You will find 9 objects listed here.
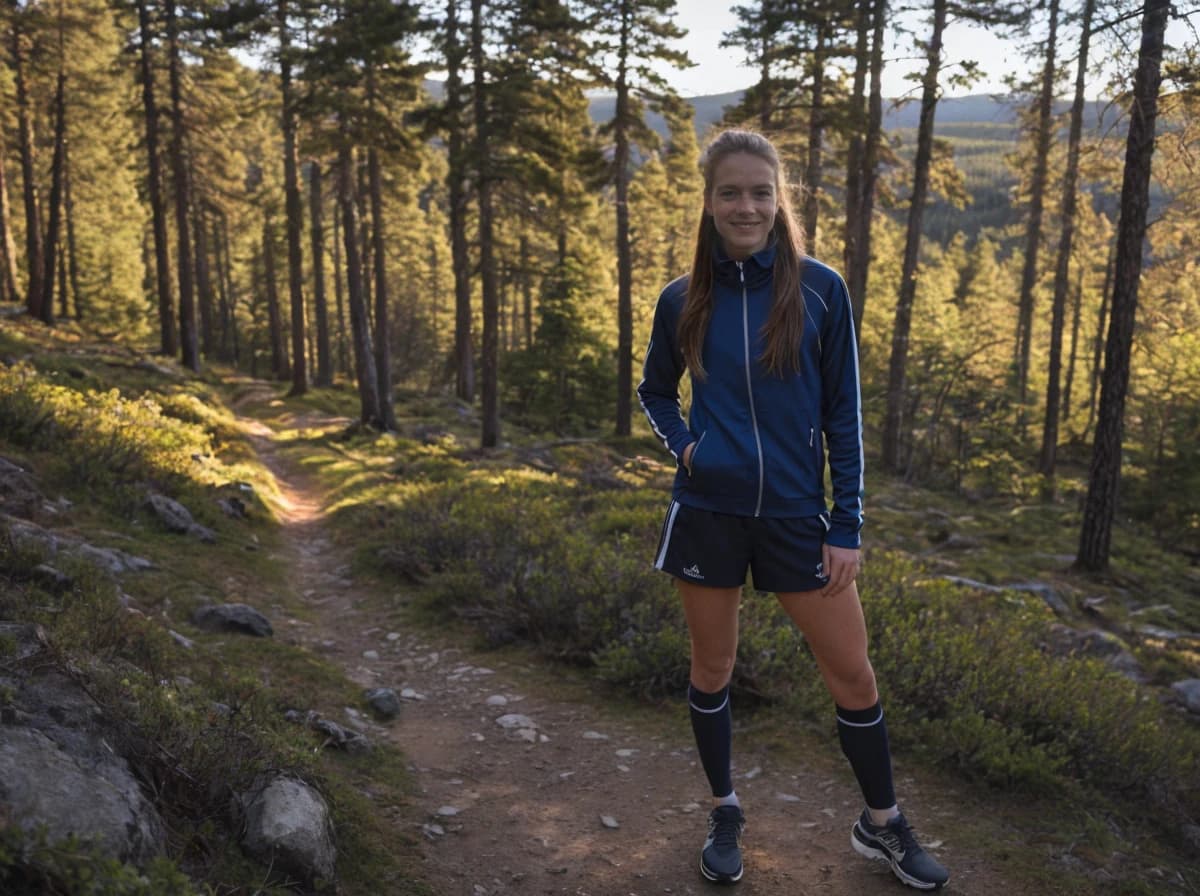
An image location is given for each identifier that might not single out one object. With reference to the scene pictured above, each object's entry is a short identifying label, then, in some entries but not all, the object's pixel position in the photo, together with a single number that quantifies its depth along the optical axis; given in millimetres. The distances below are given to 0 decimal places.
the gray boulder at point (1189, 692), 8109
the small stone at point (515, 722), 5504
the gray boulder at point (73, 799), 2352
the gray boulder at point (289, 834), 3053
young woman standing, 3172
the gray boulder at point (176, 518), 8758
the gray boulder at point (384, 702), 5566
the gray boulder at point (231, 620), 6348
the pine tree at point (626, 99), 20781
